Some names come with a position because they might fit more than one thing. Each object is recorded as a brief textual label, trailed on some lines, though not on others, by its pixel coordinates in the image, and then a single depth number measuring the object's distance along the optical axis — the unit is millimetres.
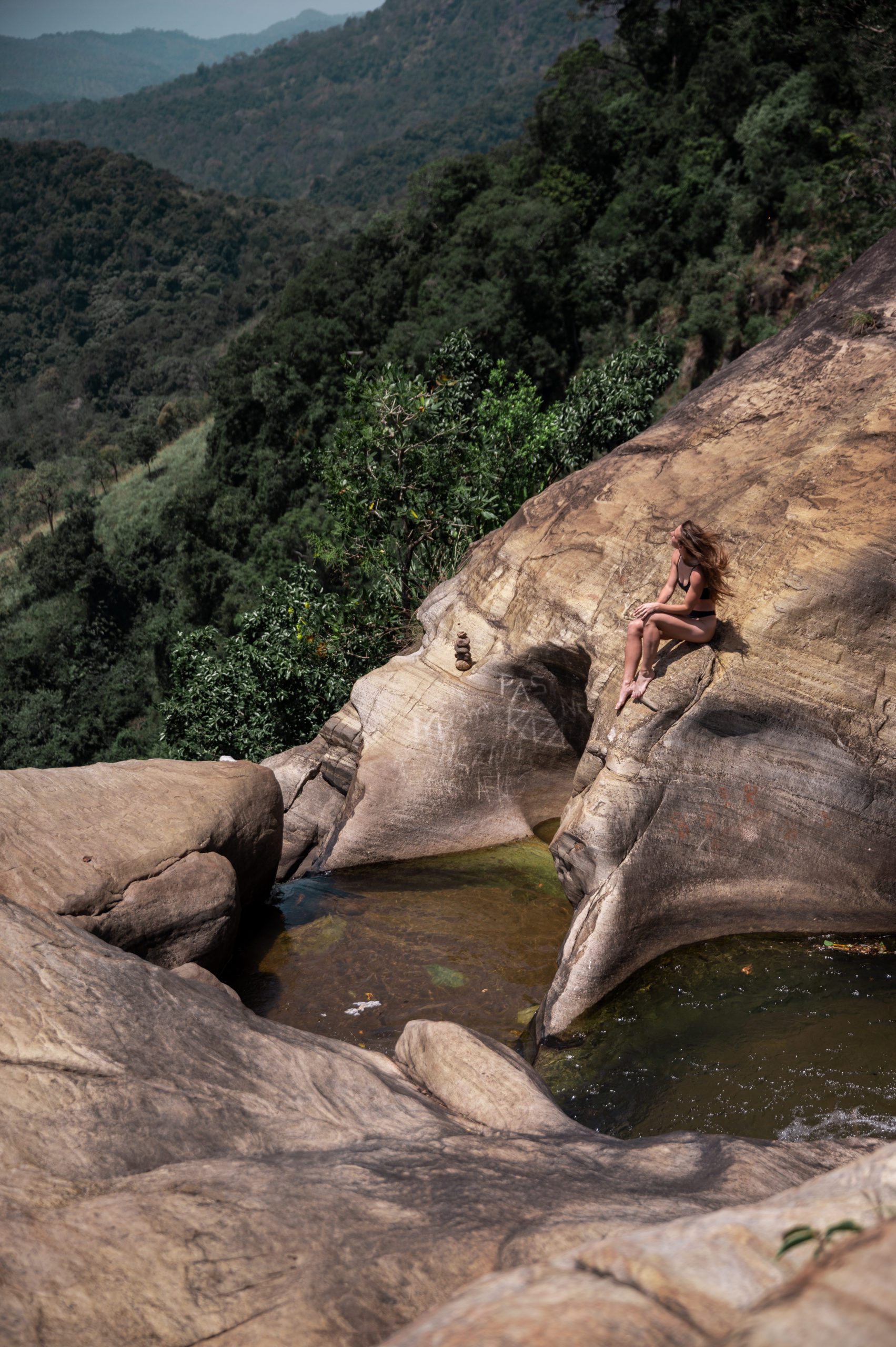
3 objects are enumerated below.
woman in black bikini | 8461
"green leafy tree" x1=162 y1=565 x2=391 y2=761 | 15297
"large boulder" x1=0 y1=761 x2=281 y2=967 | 7793
